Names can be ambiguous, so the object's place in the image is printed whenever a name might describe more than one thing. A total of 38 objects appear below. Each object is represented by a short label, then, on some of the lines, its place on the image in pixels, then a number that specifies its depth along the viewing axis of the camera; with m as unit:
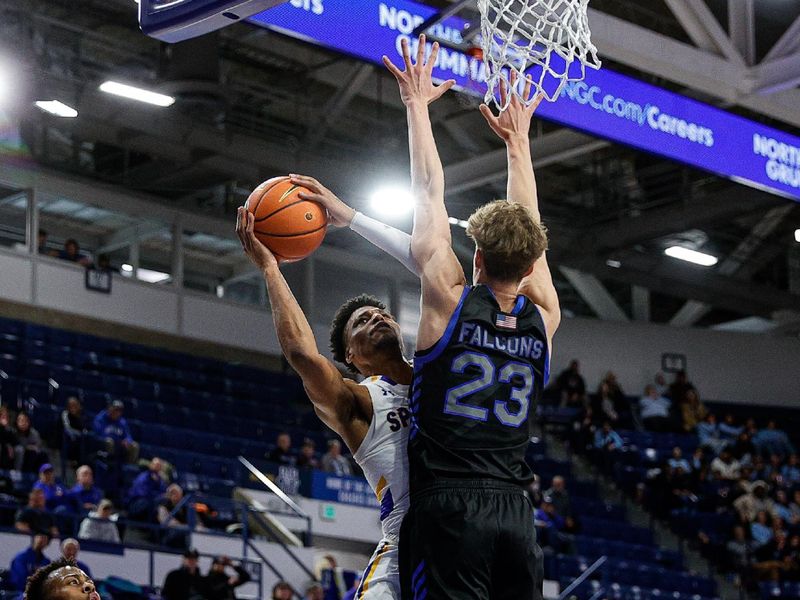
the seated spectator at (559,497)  17.81
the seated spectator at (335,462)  16.42
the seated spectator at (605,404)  21.56
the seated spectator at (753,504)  18.78
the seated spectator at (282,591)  11.81
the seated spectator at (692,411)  22.28
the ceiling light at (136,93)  14.87
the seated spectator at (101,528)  11.95
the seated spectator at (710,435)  21.70
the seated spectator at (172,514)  12.82
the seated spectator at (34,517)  11.30
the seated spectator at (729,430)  22.22
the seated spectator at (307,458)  16.33
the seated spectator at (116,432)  14.22
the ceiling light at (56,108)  15.51
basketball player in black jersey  3.62
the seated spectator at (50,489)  12.05
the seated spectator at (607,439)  20.84
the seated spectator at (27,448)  13.15
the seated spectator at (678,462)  20.12
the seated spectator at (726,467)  20.23
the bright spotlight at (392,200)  15.78
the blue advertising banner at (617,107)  7.70
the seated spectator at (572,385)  22.03
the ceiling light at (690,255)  21.11
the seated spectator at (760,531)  18.42
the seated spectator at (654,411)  22.16
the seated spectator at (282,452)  16.20
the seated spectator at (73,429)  14.29
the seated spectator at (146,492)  12.89
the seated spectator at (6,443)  12.84
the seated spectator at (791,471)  20.78
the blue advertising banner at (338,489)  15.88
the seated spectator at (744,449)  21.19
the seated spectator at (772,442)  22.44
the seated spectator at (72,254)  18.88
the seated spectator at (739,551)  17.89
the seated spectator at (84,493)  12.34
